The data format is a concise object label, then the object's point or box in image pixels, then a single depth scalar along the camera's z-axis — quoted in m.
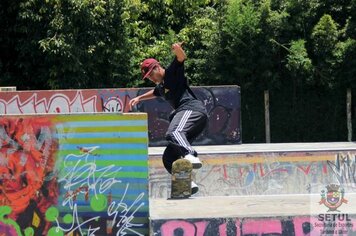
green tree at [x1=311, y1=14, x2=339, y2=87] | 33.18
